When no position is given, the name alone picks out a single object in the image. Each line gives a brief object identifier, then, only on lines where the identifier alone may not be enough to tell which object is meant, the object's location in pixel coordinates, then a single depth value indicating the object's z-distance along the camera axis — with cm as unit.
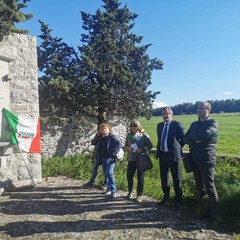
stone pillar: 805
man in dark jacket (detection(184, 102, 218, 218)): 516
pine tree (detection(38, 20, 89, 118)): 1471
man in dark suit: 600
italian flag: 801
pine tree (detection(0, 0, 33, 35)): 1092
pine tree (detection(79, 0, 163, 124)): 1562
